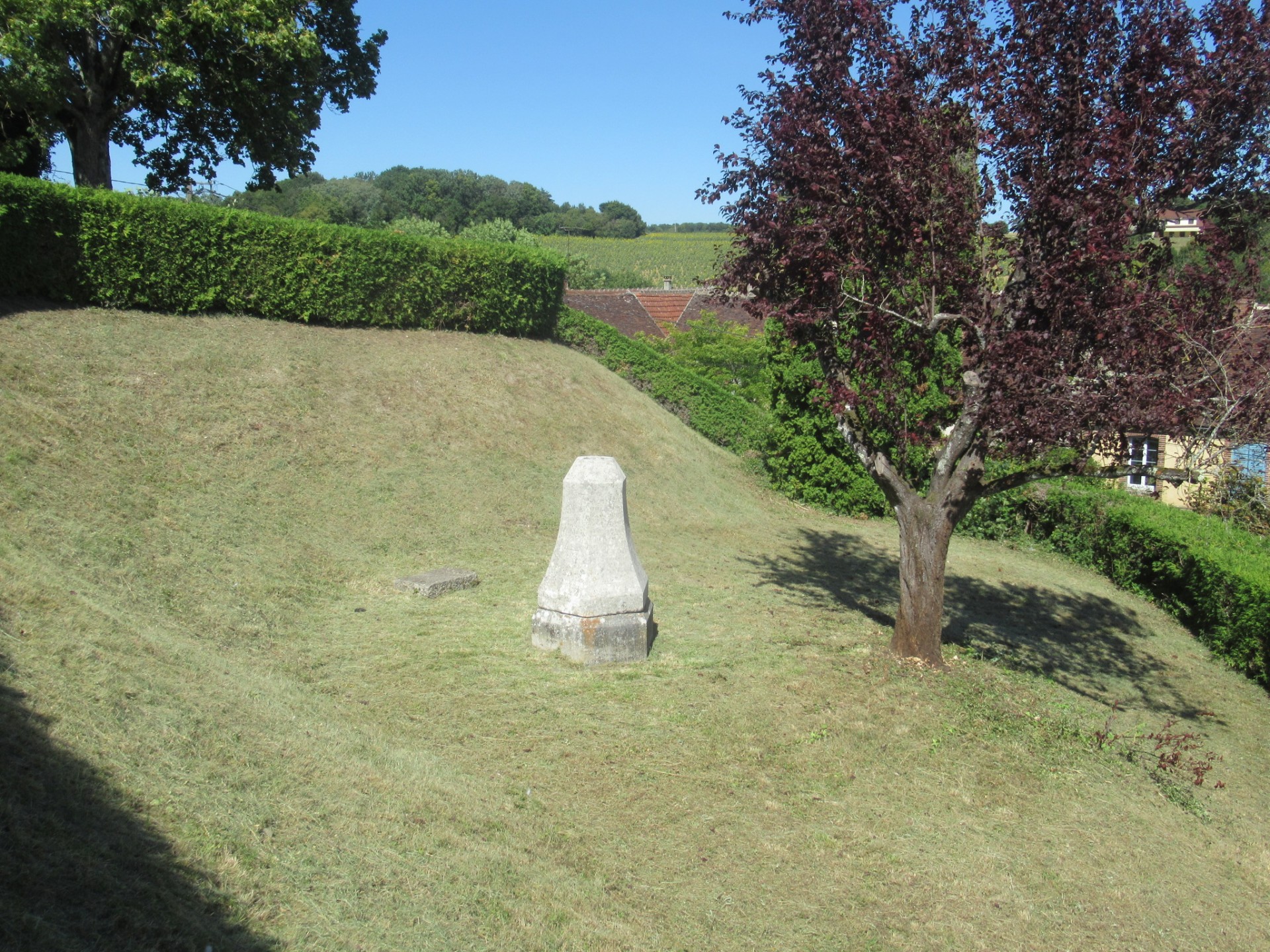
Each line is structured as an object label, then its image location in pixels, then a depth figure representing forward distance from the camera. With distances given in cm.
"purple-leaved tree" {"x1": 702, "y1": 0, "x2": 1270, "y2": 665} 710
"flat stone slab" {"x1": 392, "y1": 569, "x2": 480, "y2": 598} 992
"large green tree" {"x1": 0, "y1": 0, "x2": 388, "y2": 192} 1566
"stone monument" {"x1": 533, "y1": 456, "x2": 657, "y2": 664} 818
